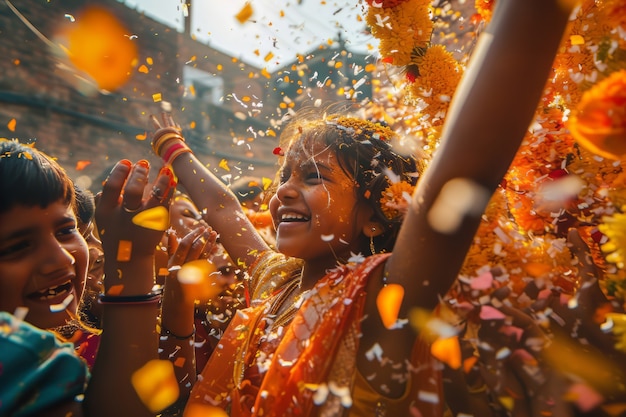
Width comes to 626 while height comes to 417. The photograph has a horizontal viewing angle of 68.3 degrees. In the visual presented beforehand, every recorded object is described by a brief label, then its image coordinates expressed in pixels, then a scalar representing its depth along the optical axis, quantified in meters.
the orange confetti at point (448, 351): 0.47
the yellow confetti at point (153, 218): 0.49
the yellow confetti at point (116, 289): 0.49
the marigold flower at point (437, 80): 0.66
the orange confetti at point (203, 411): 0.55
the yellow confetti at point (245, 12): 0.63
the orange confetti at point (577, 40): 0.55
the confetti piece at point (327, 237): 0.58
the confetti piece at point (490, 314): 0.47
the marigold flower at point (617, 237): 0.34
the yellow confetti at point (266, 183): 0.88
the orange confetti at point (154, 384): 0.49
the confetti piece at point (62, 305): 0.51
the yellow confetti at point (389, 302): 0.40
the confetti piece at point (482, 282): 0.50
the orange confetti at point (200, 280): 0.74
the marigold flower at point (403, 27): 0.65
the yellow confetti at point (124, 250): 0.49
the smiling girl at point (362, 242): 0.32
